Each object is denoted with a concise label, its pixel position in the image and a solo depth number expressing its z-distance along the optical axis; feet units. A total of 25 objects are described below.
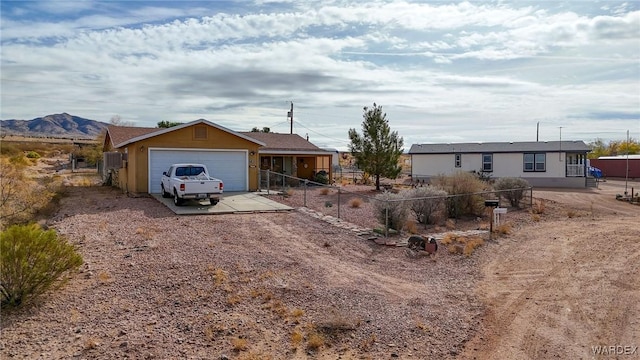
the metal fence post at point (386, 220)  46.40
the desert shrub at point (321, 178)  106.11
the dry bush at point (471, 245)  42.75
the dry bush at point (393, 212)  50.06
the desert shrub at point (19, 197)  50.96
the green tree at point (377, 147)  99.81
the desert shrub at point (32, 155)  191.41
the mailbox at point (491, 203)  49.67
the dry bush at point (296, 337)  22.59
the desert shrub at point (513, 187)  75.41
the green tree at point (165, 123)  165.78
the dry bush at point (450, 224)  55.47
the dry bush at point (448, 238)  45.50
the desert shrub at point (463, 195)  63.00
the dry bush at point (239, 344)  21.70
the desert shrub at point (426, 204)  56.08
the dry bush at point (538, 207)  70.23
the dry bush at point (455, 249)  42.47
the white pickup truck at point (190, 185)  57.62
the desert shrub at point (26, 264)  24.07
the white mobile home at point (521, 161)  119.14
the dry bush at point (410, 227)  50.80
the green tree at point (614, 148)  240.12
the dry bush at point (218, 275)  29.52
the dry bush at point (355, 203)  68.23
